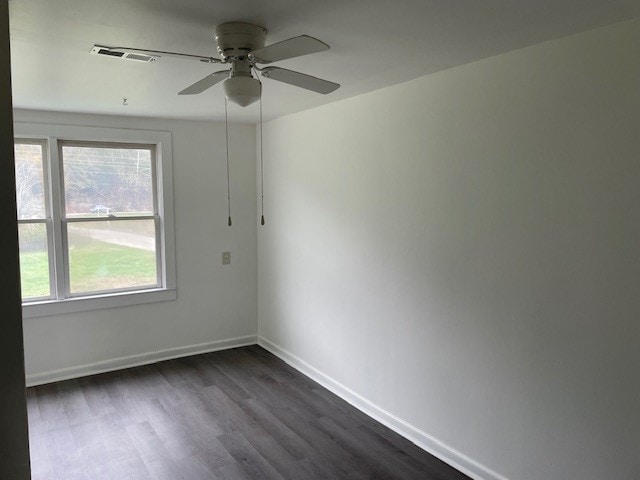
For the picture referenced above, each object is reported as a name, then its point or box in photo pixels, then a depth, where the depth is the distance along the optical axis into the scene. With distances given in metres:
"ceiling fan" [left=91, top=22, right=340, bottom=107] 1.83
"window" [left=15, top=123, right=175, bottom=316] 3.95
